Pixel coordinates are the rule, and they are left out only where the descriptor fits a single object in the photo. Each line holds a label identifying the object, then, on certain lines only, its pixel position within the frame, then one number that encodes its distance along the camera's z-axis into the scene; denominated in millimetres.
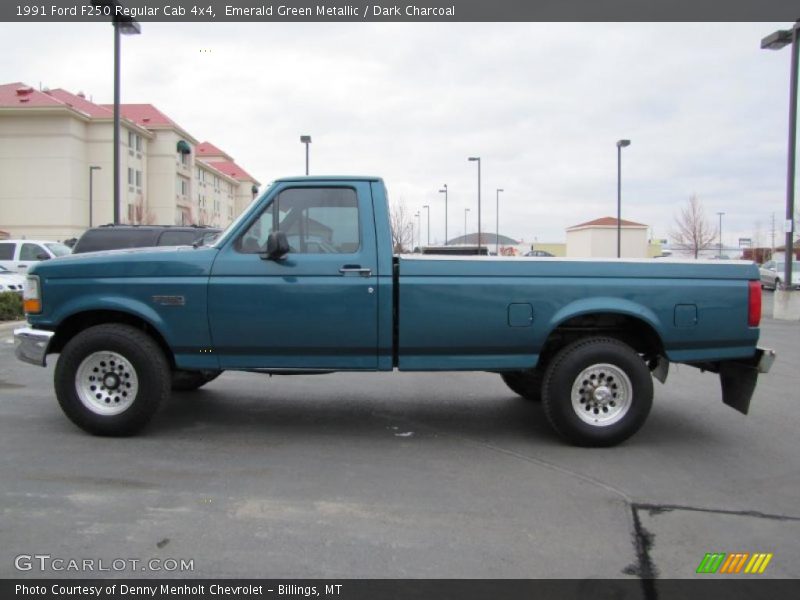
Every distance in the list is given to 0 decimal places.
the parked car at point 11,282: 13855
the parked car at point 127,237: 11094
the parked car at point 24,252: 17406
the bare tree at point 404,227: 44422
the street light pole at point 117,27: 13323
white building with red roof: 41375
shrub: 12914
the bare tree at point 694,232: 55094
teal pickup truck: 5215
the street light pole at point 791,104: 15055
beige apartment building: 48844
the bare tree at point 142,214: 48641
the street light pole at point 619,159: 31312
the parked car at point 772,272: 30992
